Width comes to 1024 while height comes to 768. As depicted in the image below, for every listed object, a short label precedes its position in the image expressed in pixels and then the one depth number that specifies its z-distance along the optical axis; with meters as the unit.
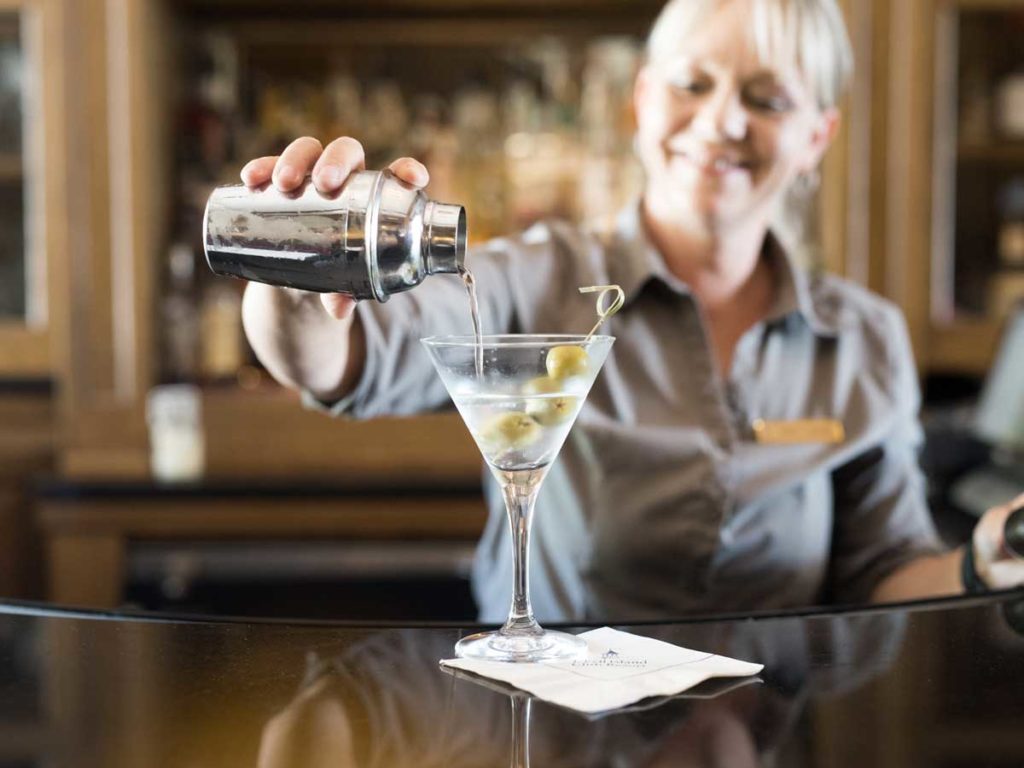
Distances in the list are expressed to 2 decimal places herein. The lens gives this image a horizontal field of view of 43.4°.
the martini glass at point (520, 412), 0.92
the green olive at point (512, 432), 0.94
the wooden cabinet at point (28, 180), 2.74
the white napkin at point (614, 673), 0.83
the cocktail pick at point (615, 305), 0.99
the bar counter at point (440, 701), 0.73
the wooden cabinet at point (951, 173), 2.75
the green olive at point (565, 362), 0.91
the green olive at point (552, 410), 0.93
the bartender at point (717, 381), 1.48
